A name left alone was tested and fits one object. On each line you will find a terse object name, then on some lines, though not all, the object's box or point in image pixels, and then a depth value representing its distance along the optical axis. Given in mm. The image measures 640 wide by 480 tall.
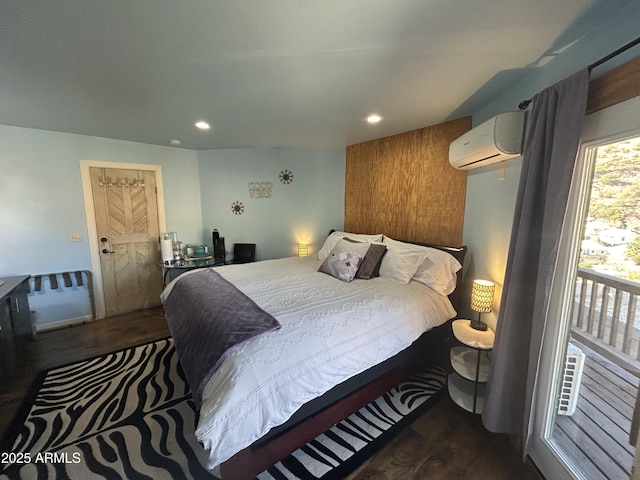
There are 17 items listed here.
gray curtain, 1168
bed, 1172
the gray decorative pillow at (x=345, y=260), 2344
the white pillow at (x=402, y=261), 2242
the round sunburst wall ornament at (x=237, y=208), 3906
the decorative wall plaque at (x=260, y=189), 3861
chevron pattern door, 3180
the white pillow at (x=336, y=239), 2883
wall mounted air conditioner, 1553
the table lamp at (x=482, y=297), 1818
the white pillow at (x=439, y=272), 2129
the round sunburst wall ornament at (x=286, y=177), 3820
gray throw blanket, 1315
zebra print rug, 1382
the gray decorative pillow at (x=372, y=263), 2381
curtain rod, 898
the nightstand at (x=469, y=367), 1680
